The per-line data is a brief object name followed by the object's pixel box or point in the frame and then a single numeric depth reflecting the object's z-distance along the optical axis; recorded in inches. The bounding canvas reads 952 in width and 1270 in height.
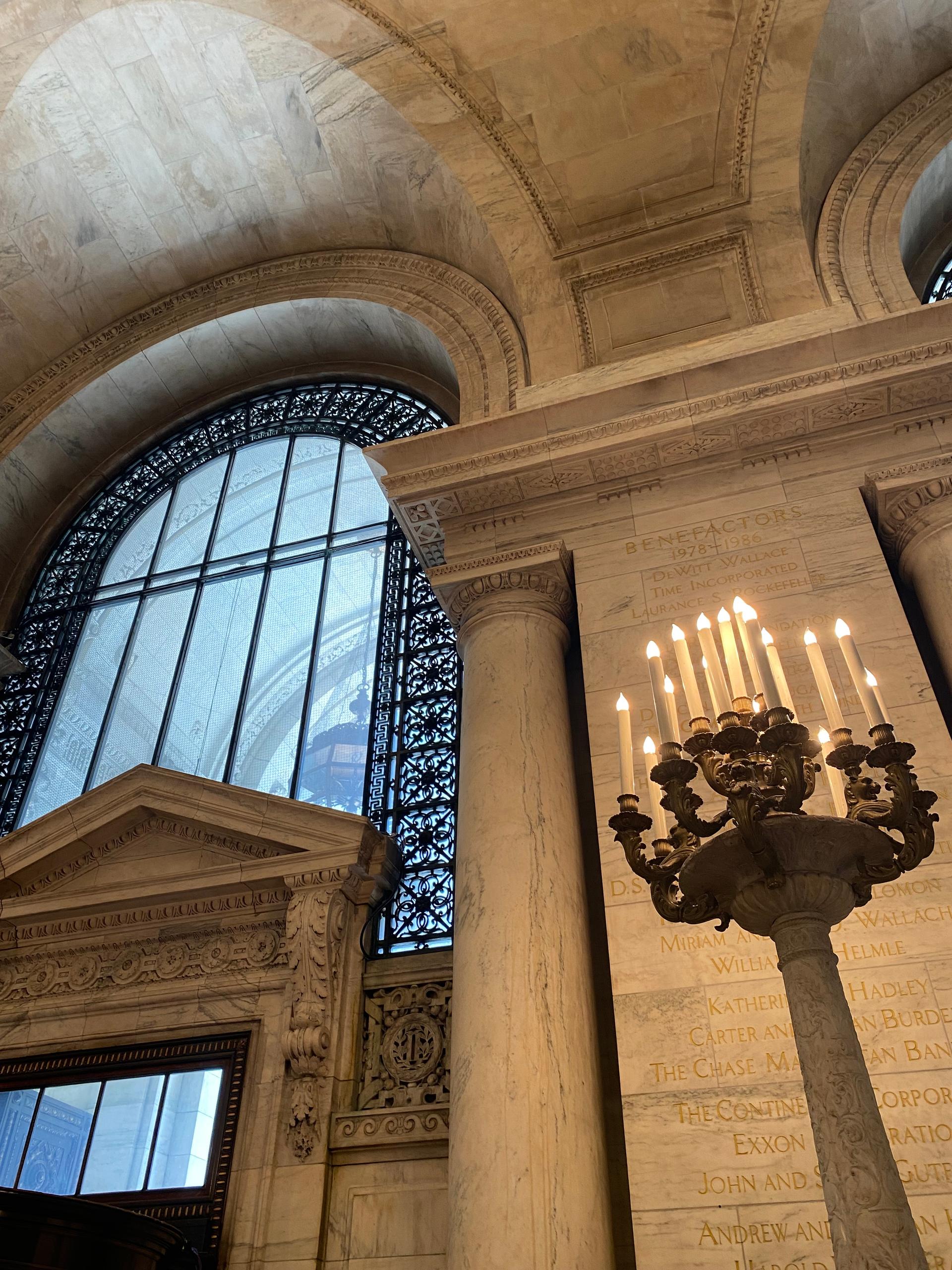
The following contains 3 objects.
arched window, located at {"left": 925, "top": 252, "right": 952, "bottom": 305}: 326.6
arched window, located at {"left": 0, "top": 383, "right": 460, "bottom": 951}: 295.7
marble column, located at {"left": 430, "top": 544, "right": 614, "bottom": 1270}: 160.2
